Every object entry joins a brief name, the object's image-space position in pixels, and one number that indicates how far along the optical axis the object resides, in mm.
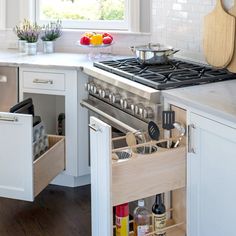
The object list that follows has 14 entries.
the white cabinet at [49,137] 2947
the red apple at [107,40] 3592
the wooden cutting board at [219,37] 2703
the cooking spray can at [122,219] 2297
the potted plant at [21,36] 3815
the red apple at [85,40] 3570
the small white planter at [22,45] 3829
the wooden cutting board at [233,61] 2705
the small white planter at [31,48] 3760
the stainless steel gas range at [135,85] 2514
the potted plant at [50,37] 3842
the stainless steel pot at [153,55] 3008
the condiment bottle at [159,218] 2371
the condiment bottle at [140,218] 2404
